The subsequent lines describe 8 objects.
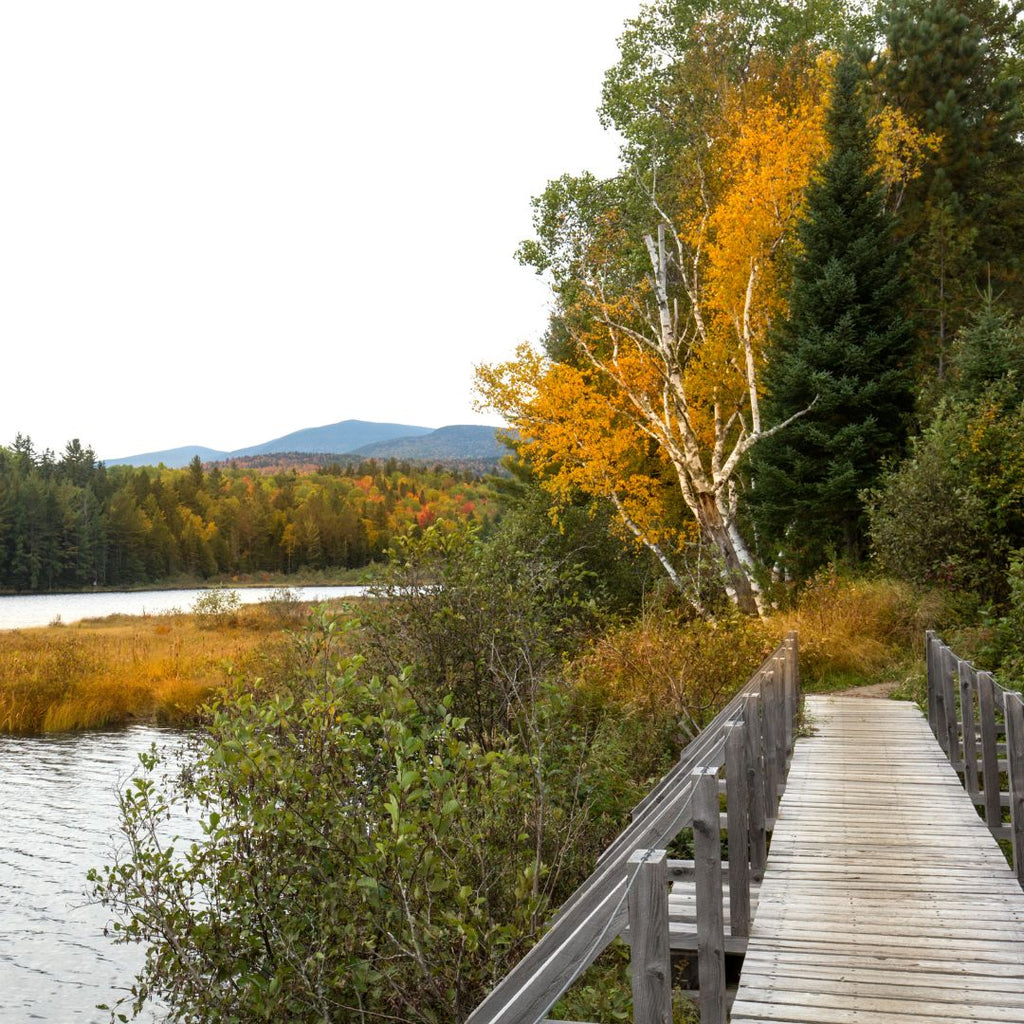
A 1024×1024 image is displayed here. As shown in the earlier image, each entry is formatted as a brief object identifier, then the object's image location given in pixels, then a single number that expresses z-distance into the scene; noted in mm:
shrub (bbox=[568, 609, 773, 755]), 11836
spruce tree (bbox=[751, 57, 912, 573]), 20969
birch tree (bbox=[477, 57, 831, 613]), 22000
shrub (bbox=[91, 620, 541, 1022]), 4984
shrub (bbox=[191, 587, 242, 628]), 38812
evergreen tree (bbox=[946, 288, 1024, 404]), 18375
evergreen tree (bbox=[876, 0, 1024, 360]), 25250
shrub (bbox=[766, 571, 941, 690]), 15523
